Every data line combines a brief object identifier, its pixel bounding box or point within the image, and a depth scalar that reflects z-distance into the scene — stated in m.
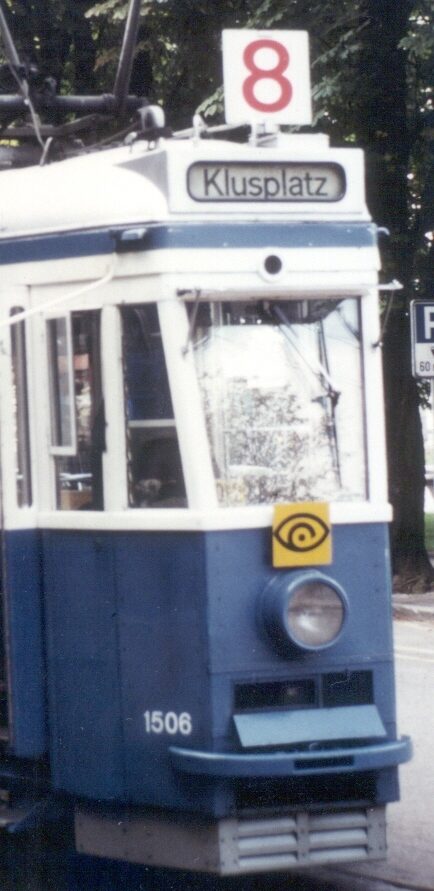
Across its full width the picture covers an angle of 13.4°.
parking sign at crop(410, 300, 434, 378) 16.19
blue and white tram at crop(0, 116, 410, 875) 6.74
